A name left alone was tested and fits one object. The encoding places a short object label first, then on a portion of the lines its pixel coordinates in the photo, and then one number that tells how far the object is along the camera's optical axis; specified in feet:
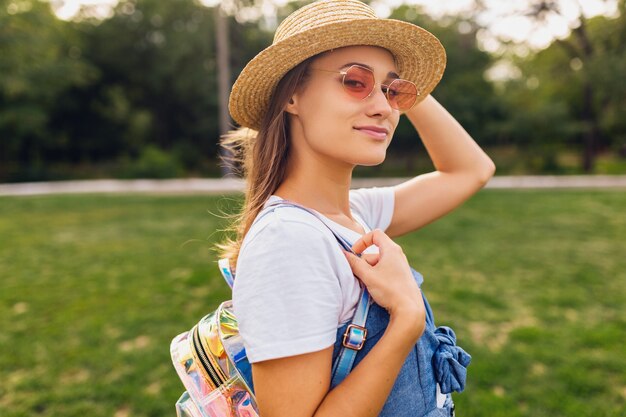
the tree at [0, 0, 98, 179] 60.29
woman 3.35
